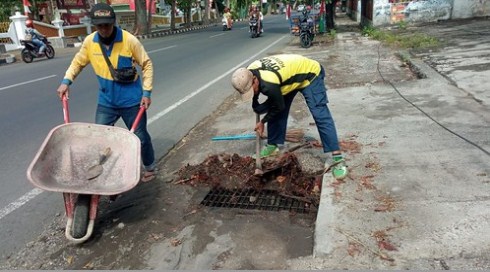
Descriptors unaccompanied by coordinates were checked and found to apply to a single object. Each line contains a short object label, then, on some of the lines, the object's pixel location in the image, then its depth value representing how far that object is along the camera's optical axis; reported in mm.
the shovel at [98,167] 3312
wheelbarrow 3049
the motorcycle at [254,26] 21188
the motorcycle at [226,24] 29720
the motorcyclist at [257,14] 21422
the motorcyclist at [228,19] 29459
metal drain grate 3577
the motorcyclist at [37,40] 15023
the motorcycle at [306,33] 14875
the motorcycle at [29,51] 14878
